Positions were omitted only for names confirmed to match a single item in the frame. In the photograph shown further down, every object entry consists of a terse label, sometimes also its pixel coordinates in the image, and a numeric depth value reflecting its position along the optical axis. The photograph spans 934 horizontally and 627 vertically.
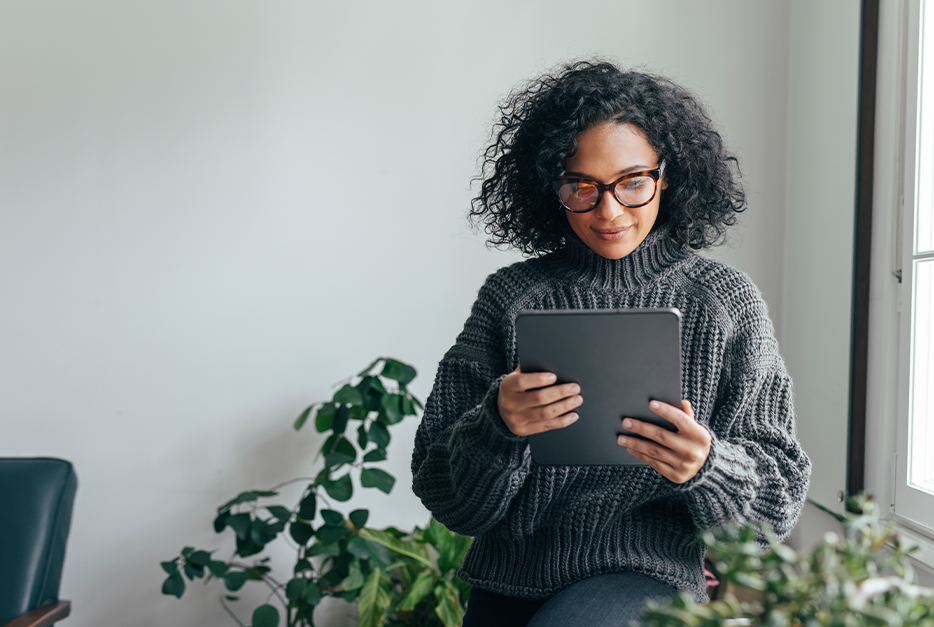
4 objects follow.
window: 1.35
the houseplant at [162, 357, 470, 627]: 1.68
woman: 0.90
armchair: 1.36
